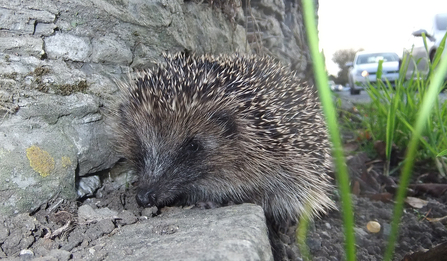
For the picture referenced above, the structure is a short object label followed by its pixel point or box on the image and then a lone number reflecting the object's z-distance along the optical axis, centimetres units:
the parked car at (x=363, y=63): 1242
